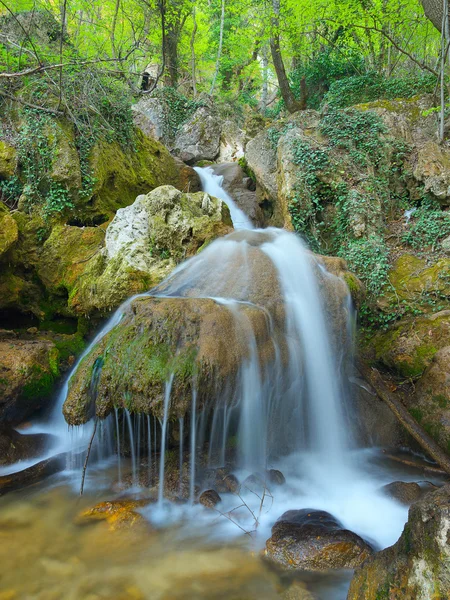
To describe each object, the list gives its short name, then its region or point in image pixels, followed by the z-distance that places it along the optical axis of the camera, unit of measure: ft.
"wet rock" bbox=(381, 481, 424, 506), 12.66
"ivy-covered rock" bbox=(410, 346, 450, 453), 15.39
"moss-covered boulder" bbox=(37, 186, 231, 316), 19.69
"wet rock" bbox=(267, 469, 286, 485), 13.79
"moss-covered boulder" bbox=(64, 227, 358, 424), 12.17
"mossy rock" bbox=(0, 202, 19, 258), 20.26
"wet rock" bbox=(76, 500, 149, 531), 11.52
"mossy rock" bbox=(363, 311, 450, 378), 18.06
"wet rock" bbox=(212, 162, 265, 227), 33.81
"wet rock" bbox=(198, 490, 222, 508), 12.55
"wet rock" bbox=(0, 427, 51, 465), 15.02
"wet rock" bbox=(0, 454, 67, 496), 13.46
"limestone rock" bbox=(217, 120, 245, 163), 50.85
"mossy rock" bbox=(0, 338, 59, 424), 16.28
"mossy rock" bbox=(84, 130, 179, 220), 25.77
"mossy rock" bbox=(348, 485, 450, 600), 6.24
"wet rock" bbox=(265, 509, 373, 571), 9.78
